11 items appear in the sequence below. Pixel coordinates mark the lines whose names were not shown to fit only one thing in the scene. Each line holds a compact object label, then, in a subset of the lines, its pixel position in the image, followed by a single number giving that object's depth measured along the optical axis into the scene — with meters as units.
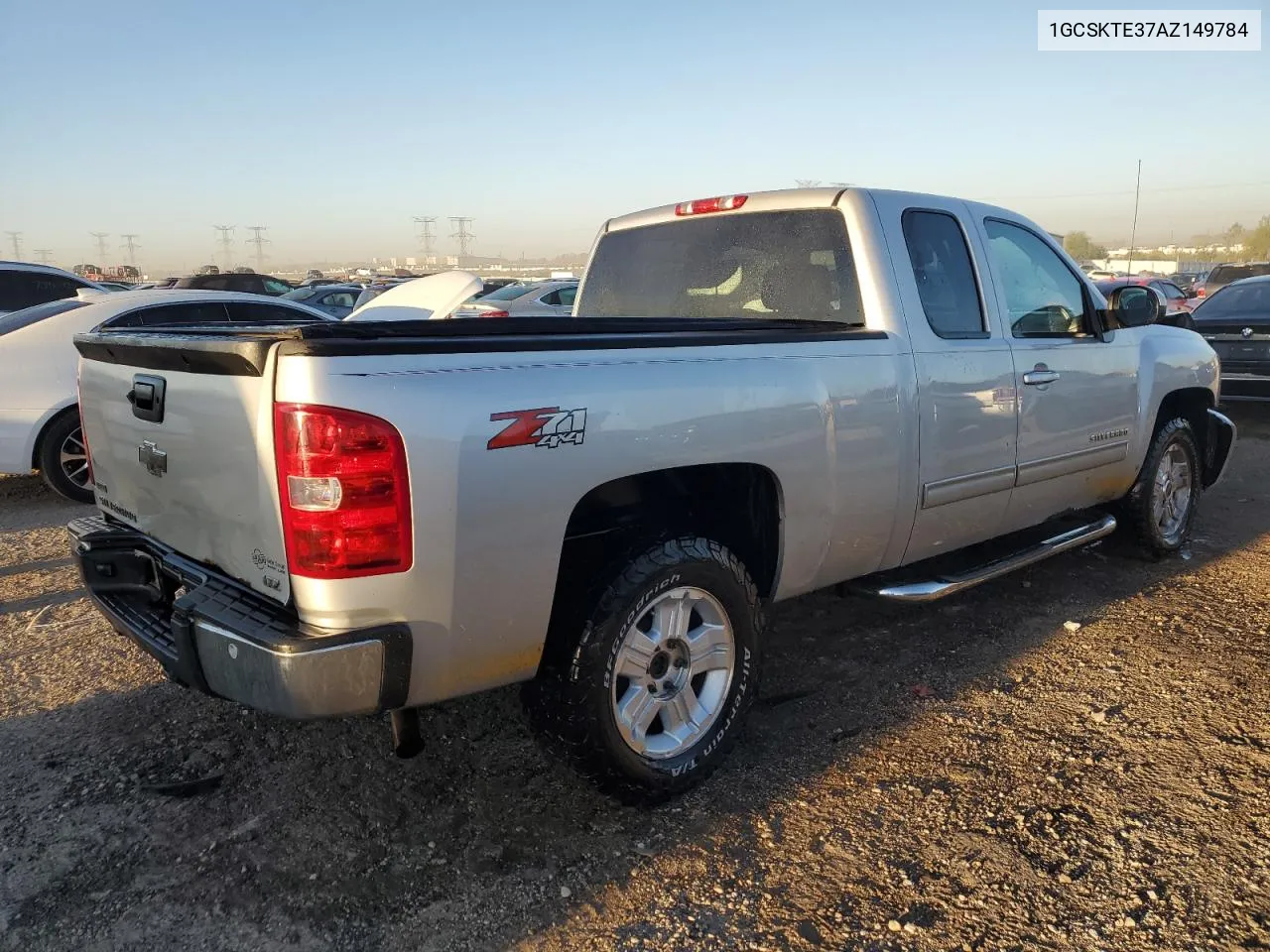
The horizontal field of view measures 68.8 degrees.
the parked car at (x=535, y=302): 13.32
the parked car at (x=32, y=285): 10.12
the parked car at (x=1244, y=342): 9.72
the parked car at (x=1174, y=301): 5.49
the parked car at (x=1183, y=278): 38.85
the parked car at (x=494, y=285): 22.00
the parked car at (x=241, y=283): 16.78
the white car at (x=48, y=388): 6.54
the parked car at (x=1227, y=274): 17.92
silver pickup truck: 2.27
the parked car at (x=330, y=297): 19.25
